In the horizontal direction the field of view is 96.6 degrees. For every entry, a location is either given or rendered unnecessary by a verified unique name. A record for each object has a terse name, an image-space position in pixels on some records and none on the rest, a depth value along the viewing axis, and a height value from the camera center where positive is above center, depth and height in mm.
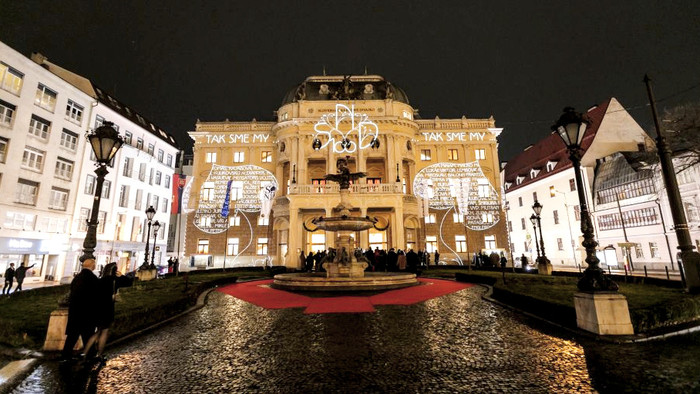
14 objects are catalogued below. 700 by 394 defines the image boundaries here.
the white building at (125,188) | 30641 +8097
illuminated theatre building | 36094 +9779
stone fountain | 14703 -580
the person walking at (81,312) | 5441 -897
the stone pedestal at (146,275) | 19766 -1008
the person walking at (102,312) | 5582 -953
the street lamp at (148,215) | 20094 +2740
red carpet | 10641 -1694
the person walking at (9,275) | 17672 -775
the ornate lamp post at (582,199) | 6879 +1293
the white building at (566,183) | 39031 +9623
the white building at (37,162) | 24172 +8297
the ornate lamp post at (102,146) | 7461 +2713
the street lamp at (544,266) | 20000 -900
